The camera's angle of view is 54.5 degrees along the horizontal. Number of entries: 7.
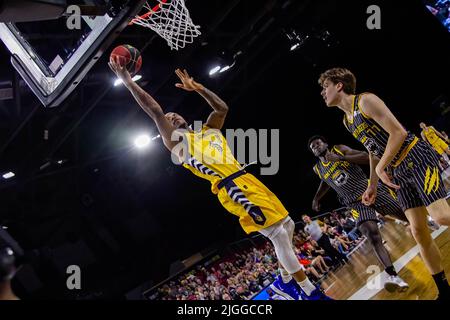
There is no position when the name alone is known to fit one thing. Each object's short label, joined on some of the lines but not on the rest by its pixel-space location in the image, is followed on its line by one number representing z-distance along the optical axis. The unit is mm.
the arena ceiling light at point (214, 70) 10332
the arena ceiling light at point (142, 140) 11414
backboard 4289
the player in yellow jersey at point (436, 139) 8755
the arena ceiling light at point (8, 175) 10203
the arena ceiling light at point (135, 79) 9091
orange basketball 4398
